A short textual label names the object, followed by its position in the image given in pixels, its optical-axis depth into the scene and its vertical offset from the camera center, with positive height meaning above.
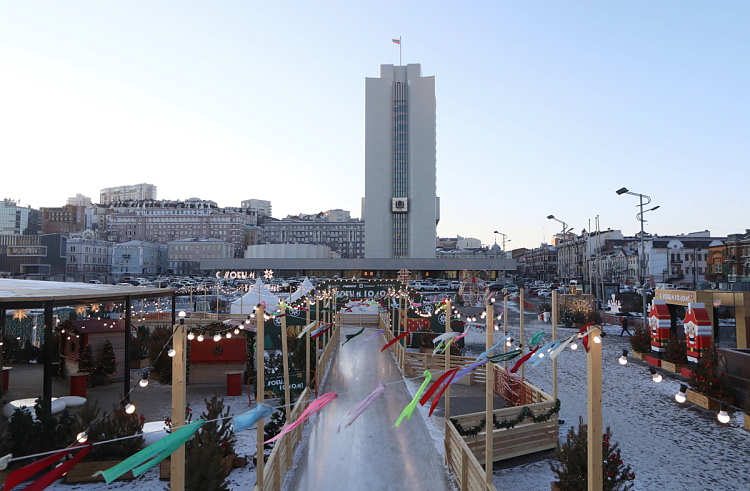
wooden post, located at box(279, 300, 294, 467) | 10.12 -3.35
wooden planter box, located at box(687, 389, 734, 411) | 13.96 -4.37
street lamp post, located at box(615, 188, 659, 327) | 29.11 +3.44
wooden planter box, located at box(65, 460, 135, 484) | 9.08 -4.12
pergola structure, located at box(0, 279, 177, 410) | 10.70 -0.80
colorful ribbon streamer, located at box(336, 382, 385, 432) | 6.00 -1.85
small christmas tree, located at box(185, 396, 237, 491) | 7.50 -3.43
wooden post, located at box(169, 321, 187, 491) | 5.30 -1.67
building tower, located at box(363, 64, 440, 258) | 109.75 +24.70
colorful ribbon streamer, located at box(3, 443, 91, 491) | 3.75 -1.76
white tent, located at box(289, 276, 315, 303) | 32.47 -1.77
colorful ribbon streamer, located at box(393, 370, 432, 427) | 6.13 -1.96
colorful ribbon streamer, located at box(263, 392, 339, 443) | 5.93 -1.88
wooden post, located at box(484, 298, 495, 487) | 7.90 -2.97
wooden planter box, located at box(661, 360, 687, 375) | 19.36 -4.38
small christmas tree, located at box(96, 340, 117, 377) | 16.76 -3.56
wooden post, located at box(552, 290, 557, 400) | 11.69 -1.68
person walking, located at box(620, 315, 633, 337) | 30.69 -3.98
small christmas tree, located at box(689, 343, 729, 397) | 14.08 -3.59
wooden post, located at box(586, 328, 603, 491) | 5.29 -1.93
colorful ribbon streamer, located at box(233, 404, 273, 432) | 5.37 -1.84
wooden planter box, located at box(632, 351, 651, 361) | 22.30 -4.50
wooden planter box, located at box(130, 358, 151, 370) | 19.41 -4.21
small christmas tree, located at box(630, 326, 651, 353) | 22.72 -3.89
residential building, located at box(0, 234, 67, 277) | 112.25 +2.97
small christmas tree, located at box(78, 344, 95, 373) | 16.55 -3.46
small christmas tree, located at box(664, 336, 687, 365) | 19.70 -3.78
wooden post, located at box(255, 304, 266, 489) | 7.44 -2.02
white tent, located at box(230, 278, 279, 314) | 28.45 -2.13
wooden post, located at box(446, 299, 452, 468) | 10.20 -3.79
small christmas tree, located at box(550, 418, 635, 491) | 7.75 -3.57
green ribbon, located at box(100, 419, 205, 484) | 4.01 -1.76
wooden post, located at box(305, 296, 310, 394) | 13.50 -2.86
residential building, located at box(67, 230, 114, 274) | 117.94 +3.06
